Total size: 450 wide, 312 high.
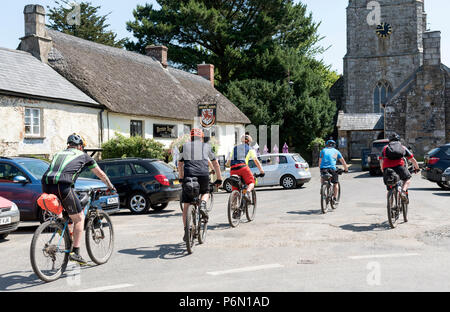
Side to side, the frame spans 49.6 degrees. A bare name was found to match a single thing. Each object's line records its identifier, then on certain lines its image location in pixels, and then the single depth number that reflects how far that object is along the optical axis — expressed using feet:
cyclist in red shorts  34.42
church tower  163.84
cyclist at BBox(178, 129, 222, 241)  25.88
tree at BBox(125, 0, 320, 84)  139.33
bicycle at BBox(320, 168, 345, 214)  39.30
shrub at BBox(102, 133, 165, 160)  73.72
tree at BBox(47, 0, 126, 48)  157.28
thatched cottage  76.59
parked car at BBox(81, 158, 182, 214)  44.70
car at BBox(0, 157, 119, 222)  35.22
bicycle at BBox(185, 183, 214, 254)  24.23
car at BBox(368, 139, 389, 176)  89.35
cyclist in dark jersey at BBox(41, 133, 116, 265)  20.49
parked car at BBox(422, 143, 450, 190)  57.11
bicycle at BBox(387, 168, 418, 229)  30.76
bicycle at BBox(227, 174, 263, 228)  32.50
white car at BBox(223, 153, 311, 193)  68.39
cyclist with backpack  32.50
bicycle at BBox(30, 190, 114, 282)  19.31
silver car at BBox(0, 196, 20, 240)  29.76
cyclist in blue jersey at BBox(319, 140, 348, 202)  40.46
